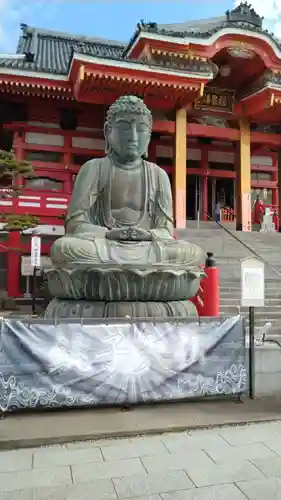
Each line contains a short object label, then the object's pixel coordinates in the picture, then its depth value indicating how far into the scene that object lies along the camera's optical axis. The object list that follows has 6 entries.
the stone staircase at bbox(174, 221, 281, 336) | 8.05
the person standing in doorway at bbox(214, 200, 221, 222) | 15.65
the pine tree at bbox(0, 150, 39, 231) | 9.34
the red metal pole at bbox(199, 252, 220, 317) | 6.63
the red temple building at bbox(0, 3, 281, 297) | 11.72
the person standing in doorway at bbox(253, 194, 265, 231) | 15.80
